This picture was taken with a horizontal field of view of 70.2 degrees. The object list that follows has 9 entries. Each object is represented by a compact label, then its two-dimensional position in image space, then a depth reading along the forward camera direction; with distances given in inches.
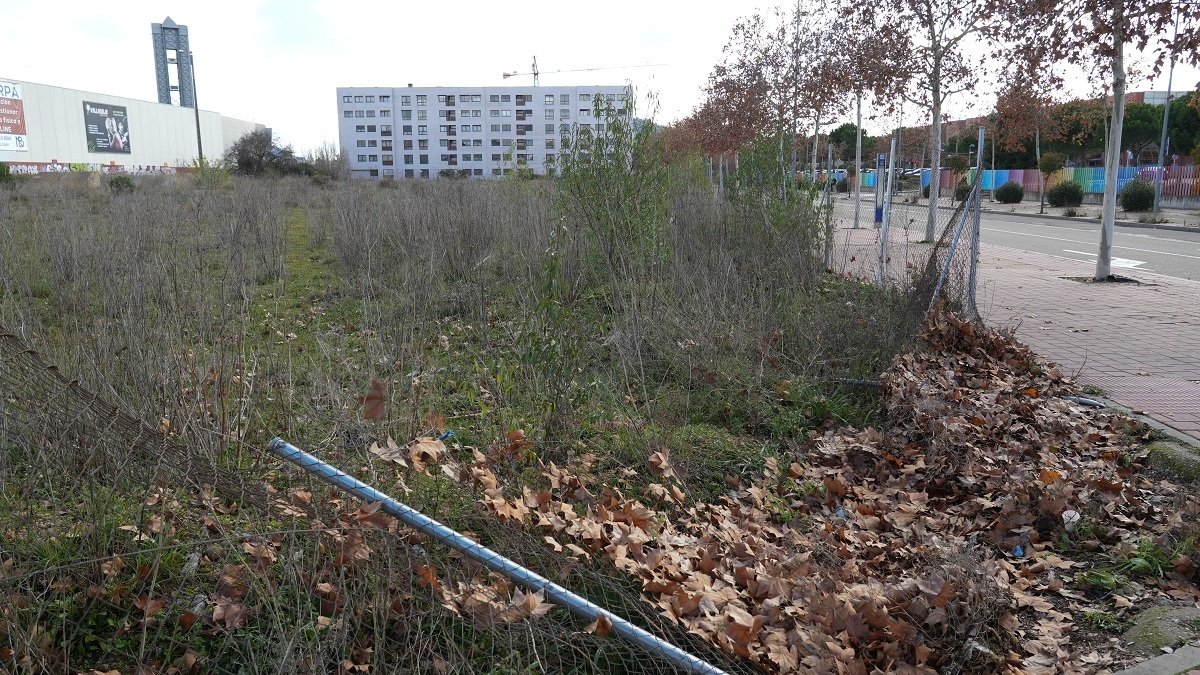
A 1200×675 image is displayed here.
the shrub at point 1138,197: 1179.3
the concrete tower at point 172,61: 3105.3
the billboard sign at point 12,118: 2151.8
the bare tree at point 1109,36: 262.4
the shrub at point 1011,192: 1606.8
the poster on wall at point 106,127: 2564.0
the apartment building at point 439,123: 4630.9
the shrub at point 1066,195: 1357.0
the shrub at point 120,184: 1027.3
